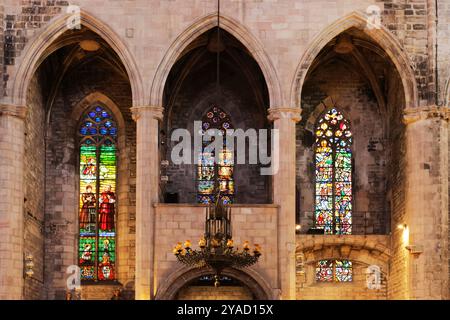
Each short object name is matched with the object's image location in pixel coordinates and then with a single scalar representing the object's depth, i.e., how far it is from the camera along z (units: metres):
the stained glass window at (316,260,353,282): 42.31
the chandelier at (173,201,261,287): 31.86
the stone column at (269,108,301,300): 36.97
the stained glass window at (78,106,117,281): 42.34
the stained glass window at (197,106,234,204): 42.56
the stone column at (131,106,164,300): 36.88
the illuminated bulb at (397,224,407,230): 38.99
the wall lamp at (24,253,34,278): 38.62
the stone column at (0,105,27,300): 36.91
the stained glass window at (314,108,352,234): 42.56
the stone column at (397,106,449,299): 37.25
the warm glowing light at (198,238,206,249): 31.98
